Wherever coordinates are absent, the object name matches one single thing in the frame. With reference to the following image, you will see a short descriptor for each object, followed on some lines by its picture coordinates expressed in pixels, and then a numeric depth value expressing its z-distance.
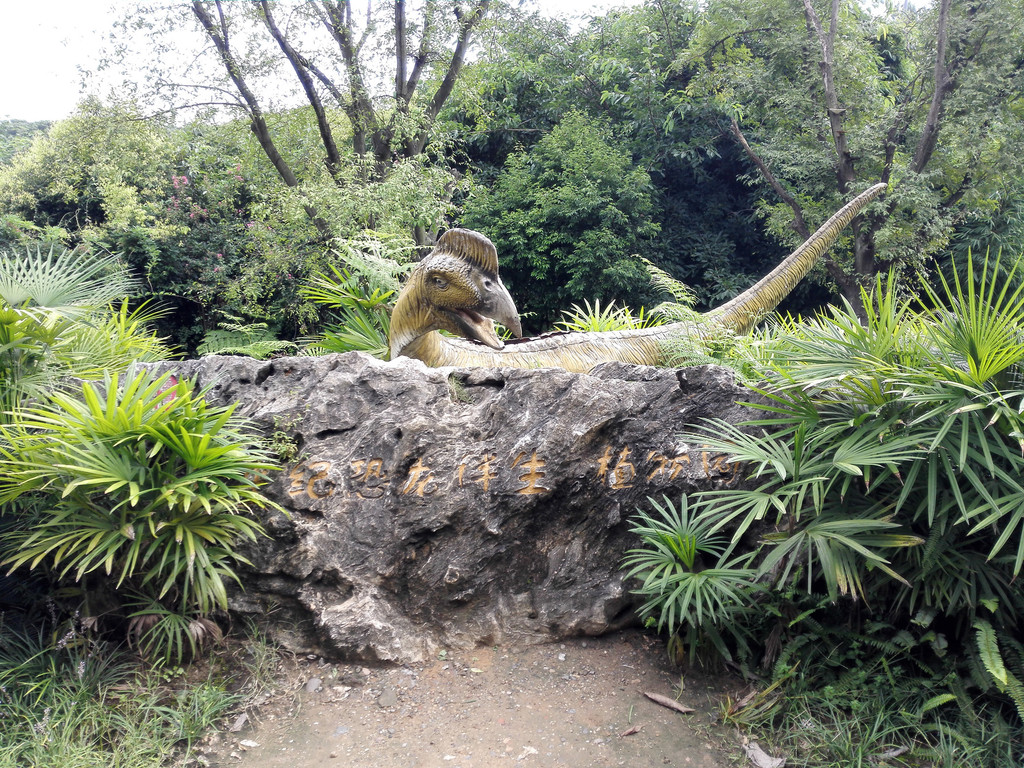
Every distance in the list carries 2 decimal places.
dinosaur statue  4.97
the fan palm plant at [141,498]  3.38
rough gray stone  3.86
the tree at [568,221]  10.70
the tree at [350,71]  9.54
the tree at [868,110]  9.24
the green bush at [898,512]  3.08
